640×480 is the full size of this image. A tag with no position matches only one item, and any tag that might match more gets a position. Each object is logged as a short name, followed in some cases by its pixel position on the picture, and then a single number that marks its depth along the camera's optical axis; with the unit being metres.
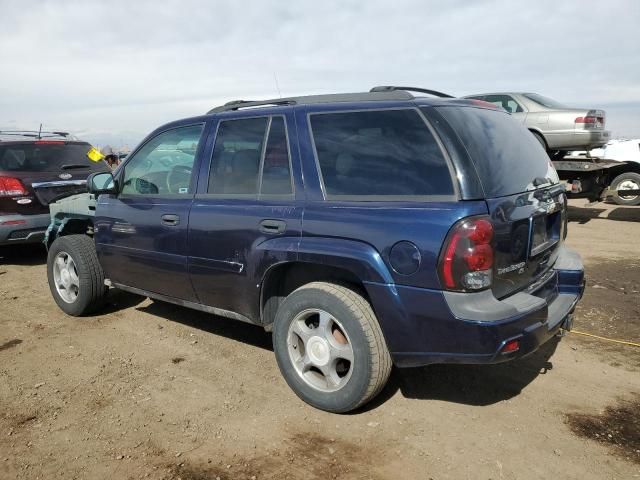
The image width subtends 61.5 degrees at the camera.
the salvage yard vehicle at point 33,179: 6.86
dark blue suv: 2.72
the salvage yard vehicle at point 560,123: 10.07
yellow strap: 4.20
